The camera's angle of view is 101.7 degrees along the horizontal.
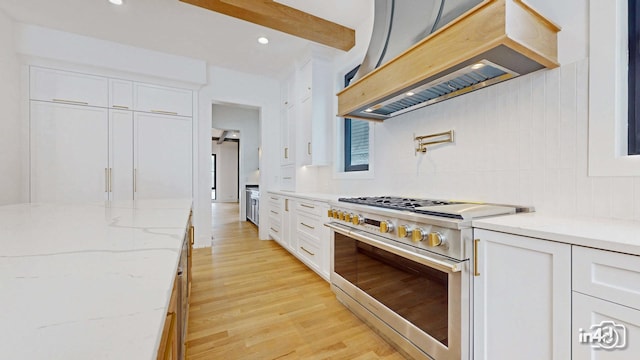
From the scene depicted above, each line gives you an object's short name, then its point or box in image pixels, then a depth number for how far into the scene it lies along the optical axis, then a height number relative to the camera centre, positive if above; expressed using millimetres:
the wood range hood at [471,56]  1117 +605
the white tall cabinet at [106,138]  3025 +501
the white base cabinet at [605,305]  757 -391
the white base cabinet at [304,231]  2510 -594
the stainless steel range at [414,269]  1185 -500
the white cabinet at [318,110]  3275 +869
